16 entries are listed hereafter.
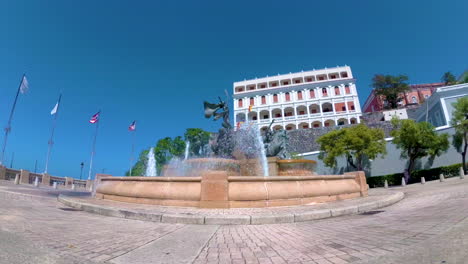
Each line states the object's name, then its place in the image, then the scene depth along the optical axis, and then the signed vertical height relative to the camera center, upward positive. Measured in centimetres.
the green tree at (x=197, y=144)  1430 +220
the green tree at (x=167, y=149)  4746 +658
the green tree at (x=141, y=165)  4909 +367
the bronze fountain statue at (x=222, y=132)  1348 +284
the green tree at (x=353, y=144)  2541 +335
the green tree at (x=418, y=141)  2395 +316
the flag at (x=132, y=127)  3339 +802
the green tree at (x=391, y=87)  5391 +1999
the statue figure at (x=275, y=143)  1371 +199
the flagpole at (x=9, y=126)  2608 +696
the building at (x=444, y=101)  2931 +912
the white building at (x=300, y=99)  5162 +1837
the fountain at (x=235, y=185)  689 -26
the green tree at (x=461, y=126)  2326 +445
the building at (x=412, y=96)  5936 +2043
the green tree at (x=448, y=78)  5850 +2381
